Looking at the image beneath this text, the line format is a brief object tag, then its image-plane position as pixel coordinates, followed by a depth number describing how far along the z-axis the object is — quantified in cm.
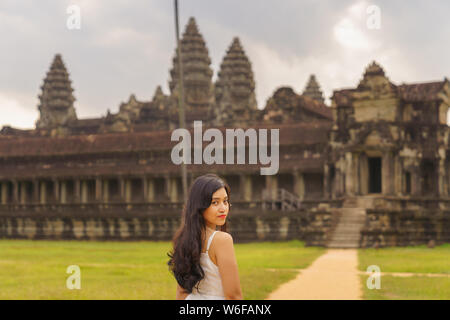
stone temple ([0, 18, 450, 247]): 4078
